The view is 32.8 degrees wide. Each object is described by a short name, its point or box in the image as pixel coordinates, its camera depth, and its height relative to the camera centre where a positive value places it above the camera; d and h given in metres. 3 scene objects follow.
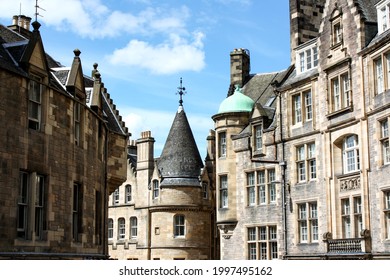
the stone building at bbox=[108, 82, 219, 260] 51.19 +1.98
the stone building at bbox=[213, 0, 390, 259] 27.59 +3.92
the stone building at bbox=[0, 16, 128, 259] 18.25 +2.25
